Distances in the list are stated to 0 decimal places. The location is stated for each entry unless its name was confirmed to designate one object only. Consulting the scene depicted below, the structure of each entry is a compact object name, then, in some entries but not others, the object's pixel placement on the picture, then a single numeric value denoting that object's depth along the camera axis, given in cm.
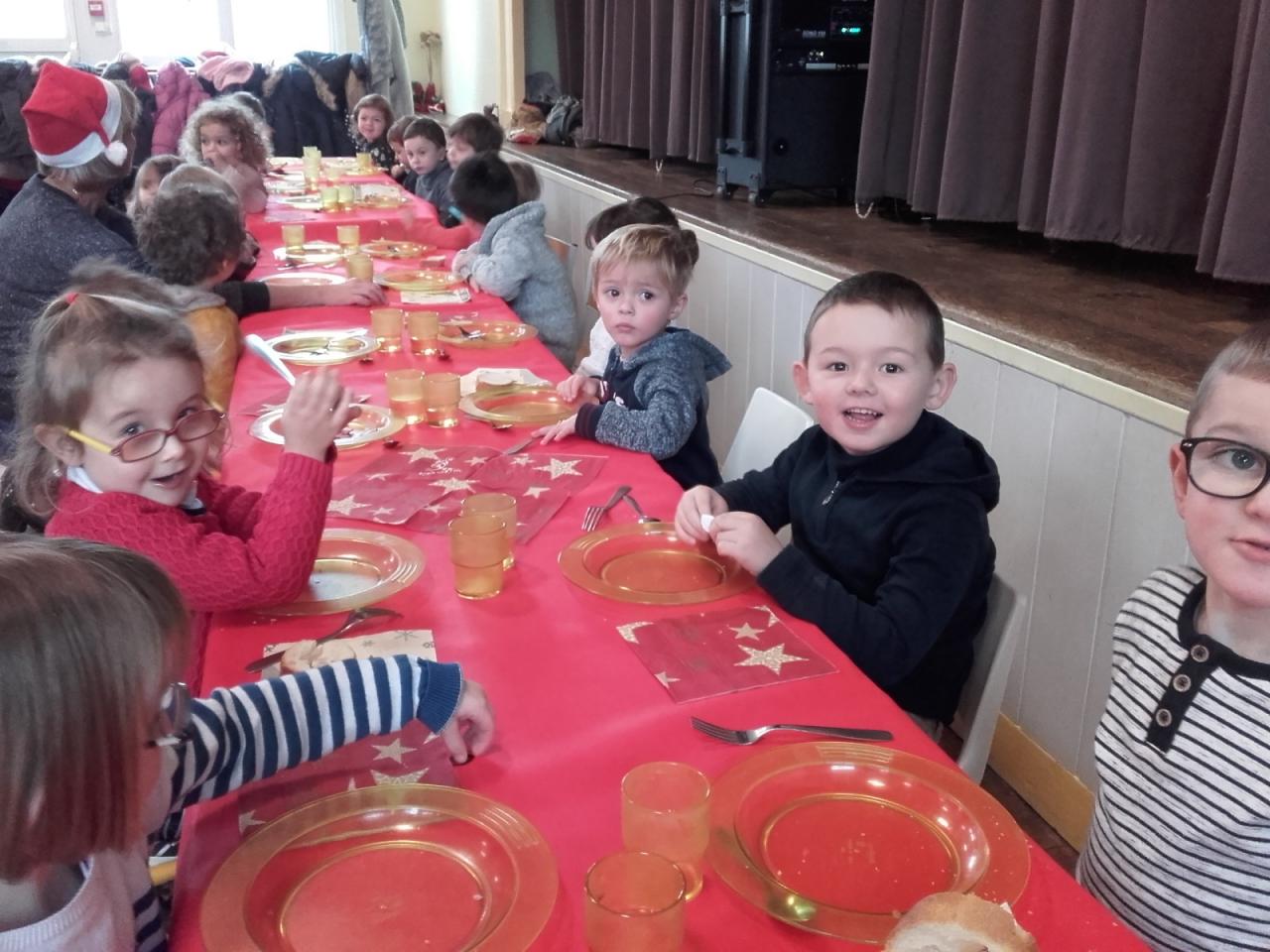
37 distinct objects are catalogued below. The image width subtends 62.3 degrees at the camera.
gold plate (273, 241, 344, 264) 347
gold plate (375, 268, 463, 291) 304
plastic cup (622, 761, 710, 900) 79
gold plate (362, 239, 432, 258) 362
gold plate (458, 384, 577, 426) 194
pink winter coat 717
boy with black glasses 97
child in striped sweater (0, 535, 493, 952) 69
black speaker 339
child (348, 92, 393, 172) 677
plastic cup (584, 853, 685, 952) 71
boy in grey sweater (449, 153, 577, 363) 307
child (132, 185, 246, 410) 252
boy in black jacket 130
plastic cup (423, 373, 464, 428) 188
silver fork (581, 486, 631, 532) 148
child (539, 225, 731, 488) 208
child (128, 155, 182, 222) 371
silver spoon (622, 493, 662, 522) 150
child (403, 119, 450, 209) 515
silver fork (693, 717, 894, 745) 98
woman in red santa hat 266
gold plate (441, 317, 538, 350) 242
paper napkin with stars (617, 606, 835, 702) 108
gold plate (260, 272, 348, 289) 291
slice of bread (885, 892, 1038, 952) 65
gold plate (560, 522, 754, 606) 127
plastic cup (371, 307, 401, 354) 236
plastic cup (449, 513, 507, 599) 125
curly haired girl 445
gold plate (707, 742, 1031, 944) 79
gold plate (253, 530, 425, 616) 124
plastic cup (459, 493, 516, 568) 139
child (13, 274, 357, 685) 122
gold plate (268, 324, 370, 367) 225
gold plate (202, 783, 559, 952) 76
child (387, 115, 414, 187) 571
